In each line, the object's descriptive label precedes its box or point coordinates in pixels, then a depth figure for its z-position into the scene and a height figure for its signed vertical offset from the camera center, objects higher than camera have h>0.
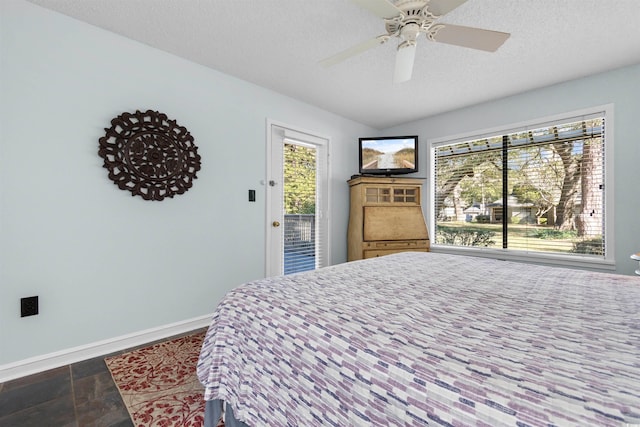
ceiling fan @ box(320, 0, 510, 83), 1.39 +1.03
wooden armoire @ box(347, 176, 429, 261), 3.35 -0.08
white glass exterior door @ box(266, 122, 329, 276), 2.99 +0.13
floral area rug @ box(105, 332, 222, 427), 1.34 -1.01
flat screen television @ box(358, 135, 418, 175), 3.64 +0.77
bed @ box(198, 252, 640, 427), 0.49 -0.33
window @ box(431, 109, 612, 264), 2.64 +0.24
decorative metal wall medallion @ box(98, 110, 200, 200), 2.00 +0.44
